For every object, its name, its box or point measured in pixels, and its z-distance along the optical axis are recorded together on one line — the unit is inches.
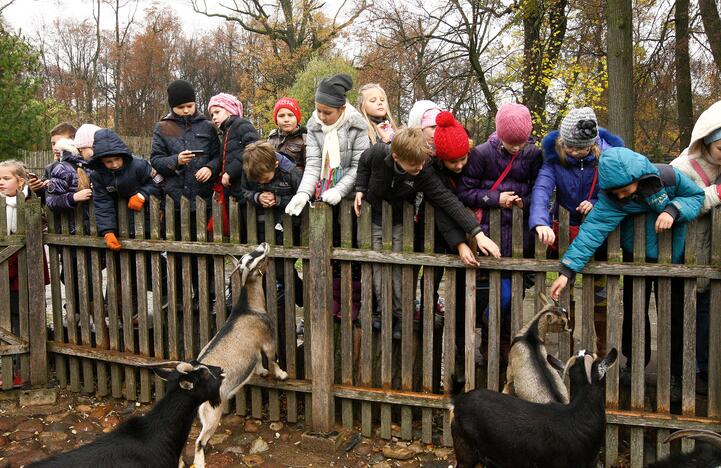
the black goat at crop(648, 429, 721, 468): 121.5
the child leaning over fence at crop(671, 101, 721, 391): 161.6
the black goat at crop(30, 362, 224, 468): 128.7
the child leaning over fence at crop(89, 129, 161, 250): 217.6
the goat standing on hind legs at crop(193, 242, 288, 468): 173.8
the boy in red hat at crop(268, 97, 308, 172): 237.9
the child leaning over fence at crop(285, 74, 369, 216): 207.5
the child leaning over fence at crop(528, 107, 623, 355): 168.9
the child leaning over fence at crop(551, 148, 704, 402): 157.0
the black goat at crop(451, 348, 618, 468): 138.6
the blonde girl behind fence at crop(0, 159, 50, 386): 236.5
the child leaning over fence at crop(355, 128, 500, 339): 172.6
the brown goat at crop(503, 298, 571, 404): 156.6
